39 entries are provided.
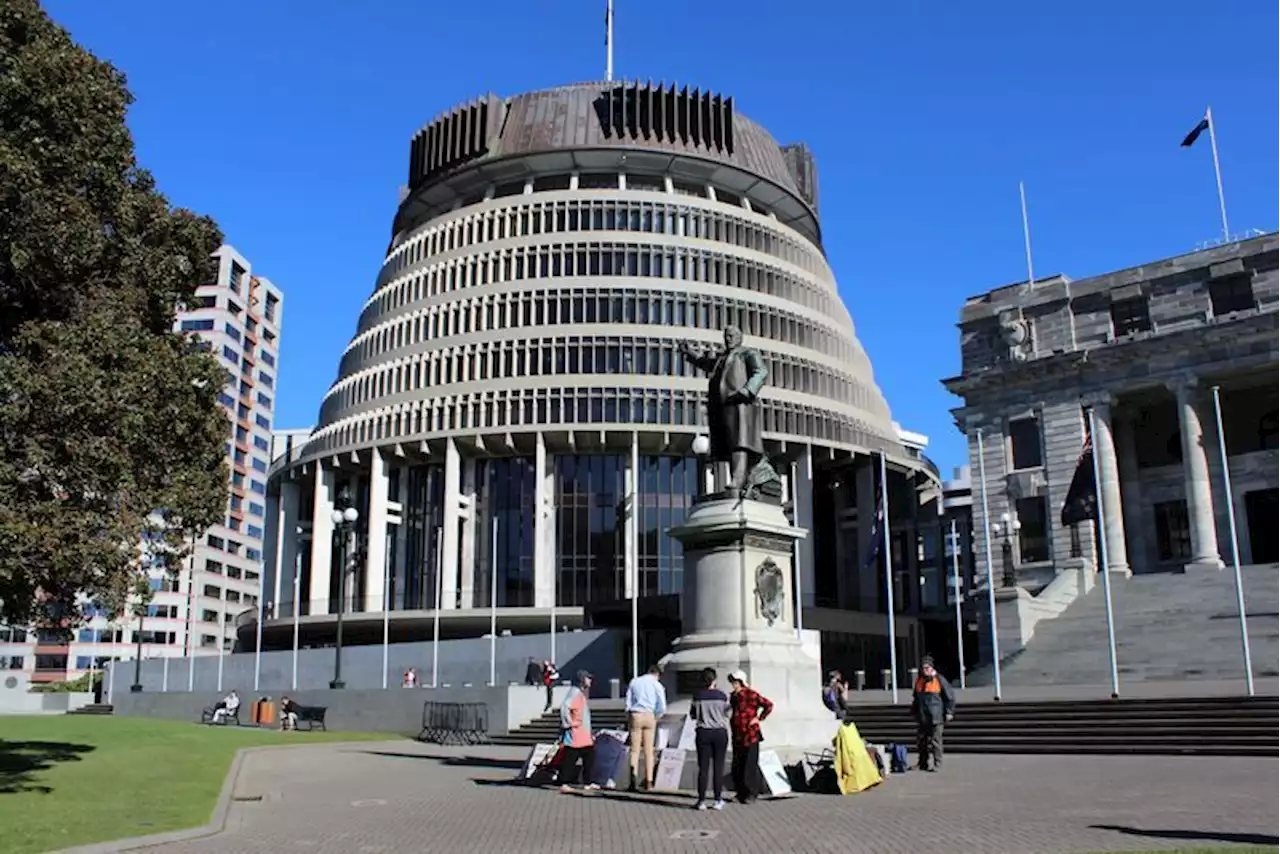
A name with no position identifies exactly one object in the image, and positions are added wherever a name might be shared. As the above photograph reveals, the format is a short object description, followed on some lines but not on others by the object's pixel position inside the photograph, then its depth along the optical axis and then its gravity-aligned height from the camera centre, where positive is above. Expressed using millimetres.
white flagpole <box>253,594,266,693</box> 58438 -469
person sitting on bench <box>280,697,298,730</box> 40469 -2002
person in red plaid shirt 15398 -1081
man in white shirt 17219 -917
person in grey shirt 14992 -1109
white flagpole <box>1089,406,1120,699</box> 31809 +1223
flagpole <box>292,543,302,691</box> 71000 +5421
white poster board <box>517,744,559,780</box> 19281 -1736
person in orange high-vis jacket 20844 -1201
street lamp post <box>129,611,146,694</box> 59781 -1046
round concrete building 74312 +18518
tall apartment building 120750 +14983
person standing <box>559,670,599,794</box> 18250 -1376
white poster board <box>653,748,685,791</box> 17312 -1768
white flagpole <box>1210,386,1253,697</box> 28992 +715
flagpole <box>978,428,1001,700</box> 37931 +1931
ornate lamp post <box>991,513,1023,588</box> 55969 +5008
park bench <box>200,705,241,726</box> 45156 -2359
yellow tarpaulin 16875 -1690
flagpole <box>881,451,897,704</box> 40719 +4055
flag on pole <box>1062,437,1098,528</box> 41688 +5404
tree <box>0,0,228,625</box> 16125 +4478
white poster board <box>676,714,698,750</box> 17609 -1299
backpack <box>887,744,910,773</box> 20188 -1920
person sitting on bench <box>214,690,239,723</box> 45250 -1991
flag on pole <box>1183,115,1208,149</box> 56125 +24565
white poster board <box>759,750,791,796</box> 16484 -1786
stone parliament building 51906 +11280
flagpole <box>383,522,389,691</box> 71562 +4670
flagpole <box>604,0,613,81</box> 87500 +46456
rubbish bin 43031 -2051
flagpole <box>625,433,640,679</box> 59372 +8744
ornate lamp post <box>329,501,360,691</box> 39625 +4601
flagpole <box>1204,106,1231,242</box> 55969 +22719
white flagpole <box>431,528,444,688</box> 72638 +5689
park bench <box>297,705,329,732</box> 40553 -2062
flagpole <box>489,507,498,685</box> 50375 -133
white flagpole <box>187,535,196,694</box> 66875 -764
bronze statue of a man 20406 +4303
